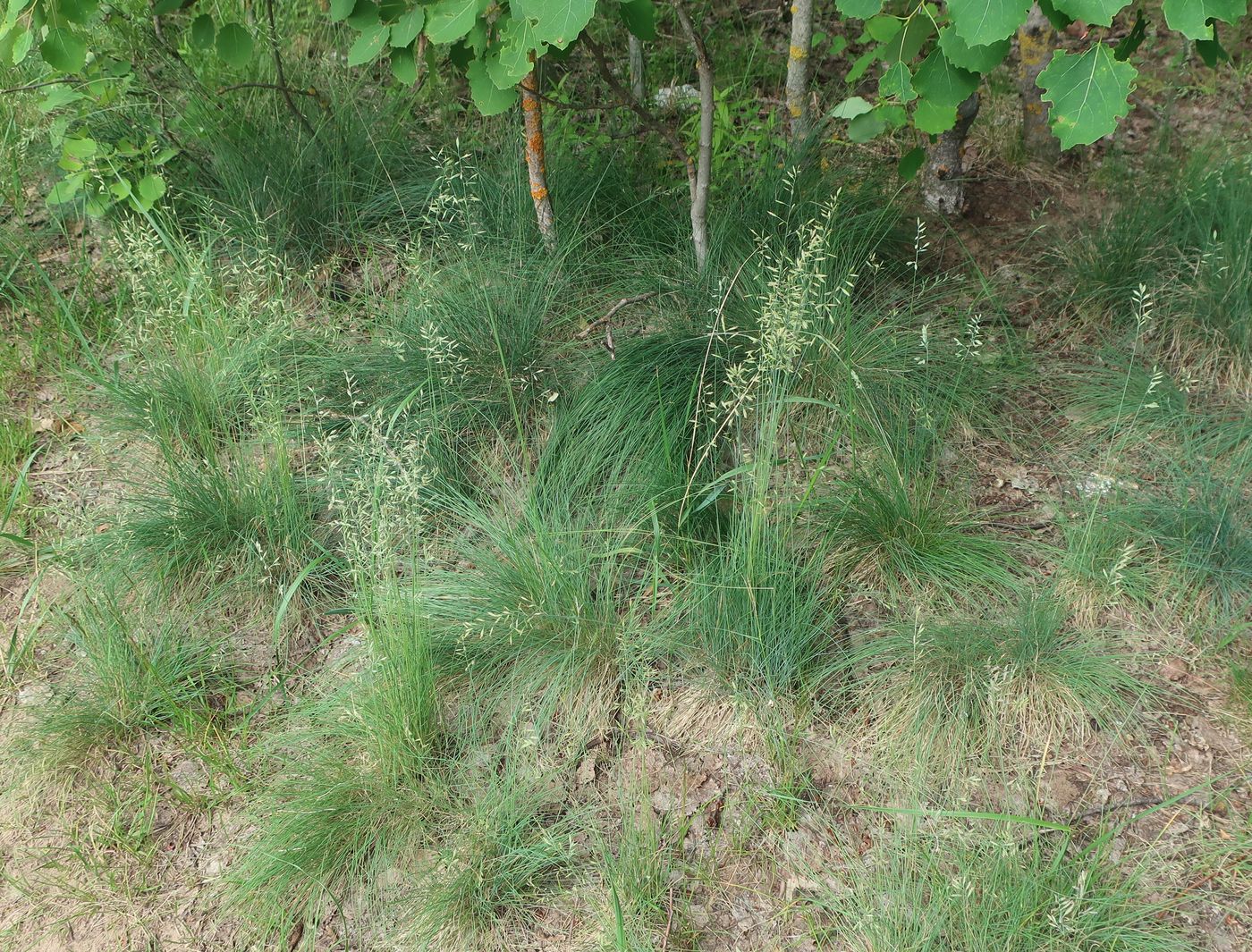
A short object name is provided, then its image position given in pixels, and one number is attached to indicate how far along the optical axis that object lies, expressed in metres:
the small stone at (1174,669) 2.56
